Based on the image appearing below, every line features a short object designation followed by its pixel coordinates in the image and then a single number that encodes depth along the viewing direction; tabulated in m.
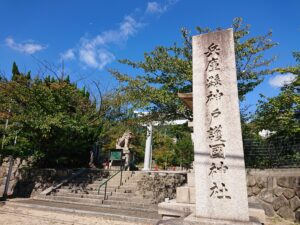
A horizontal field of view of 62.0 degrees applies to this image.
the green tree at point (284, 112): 8.21
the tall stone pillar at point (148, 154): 20.61
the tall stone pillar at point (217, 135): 3.86
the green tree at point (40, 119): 12.17
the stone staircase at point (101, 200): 8.90
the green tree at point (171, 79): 11.22
